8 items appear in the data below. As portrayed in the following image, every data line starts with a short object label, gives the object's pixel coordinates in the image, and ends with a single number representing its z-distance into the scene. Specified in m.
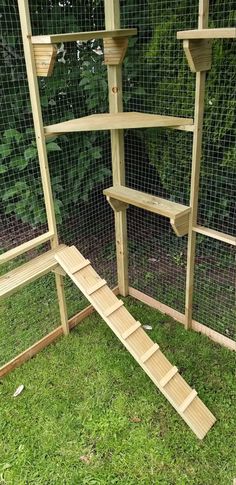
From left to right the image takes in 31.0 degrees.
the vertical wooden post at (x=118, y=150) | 2.57
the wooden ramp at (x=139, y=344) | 2.46
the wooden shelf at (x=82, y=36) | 2.16
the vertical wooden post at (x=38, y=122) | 2.21
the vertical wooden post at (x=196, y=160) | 2.17
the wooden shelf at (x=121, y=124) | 2.48
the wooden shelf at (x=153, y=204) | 2.63
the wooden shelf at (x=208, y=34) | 1.92
